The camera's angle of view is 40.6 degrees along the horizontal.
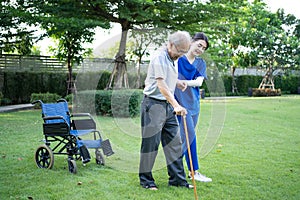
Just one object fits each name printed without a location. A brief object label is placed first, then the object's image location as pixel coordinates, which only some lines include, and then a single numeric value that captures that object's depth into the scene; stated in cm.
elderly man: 325
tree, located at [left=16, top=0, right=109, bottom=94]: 1027
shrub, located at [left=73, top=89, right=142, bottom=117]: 910
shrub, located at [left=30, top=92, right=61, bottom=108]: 1279
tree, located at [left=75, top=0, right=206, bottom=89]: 1071
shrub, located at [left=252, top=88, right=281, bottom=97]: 2270
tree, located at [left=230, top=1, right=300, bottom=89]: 2398
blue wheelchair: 415
